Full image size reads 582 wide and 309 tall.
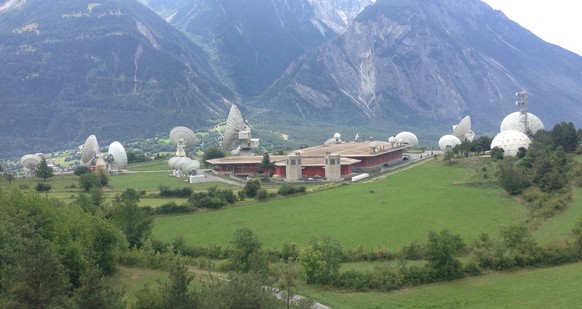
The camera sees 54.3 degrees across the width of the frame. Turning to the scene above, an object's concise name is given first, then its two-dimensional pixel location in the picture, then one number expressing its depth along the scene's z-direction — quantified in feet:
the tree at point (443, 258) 109.09
